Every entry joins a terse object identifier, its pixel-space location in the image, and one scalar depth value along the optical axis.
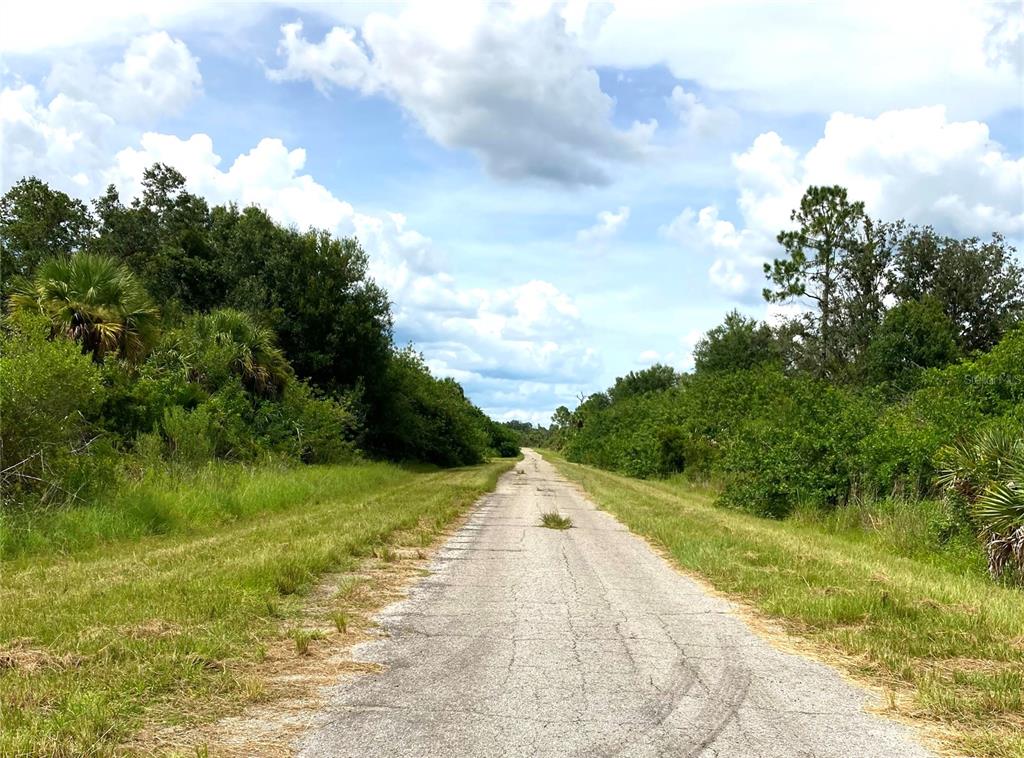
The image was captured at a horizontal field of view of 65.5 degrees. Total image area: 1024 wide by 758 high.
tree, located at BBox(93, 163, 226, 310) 38.62
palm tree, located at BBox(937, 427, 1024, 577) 10.82
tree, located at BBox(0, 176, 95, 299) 38.31
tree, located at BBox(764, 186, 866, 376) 47.00
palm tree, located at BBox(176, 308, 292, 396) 24.61
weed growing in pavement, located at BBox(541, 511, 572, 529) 16.97
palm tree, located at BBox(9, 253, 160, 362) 18.62
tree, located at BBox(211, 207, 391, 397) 35.47
